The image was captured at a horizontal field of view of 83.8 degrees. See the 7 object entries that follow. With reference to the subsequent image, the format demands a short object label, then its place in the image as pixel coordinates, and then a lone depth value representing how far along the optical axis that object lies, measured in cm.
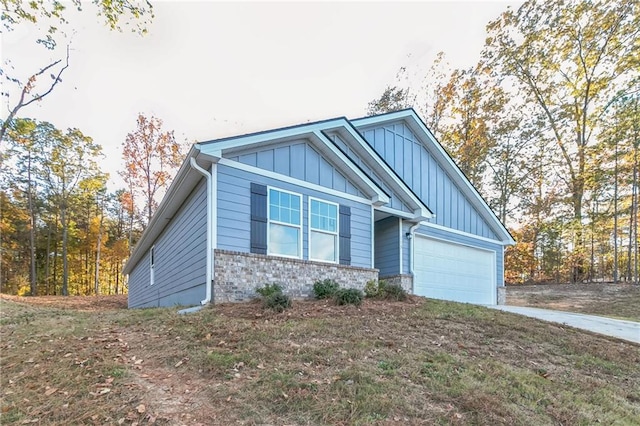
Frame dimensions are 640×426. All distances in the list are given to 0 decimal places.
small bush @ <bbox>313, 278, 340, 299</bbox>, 787
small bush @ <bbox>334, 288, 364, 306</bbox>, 711
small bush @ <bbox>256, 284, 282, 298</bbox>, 680
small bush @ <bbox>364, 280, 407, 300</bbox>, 847
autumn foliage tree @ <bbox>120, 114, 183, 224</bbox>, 2309
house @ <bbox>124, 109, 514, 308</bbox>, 709
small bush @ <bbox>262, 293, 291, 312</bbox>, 609
